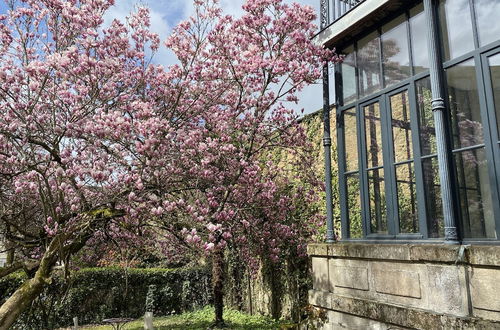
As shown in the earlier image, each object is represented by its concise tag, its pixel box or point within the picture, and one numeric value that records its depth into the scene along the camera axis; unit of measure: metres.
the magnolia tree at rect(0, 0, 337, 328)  5.41
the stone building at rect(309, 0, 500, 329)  3.61
